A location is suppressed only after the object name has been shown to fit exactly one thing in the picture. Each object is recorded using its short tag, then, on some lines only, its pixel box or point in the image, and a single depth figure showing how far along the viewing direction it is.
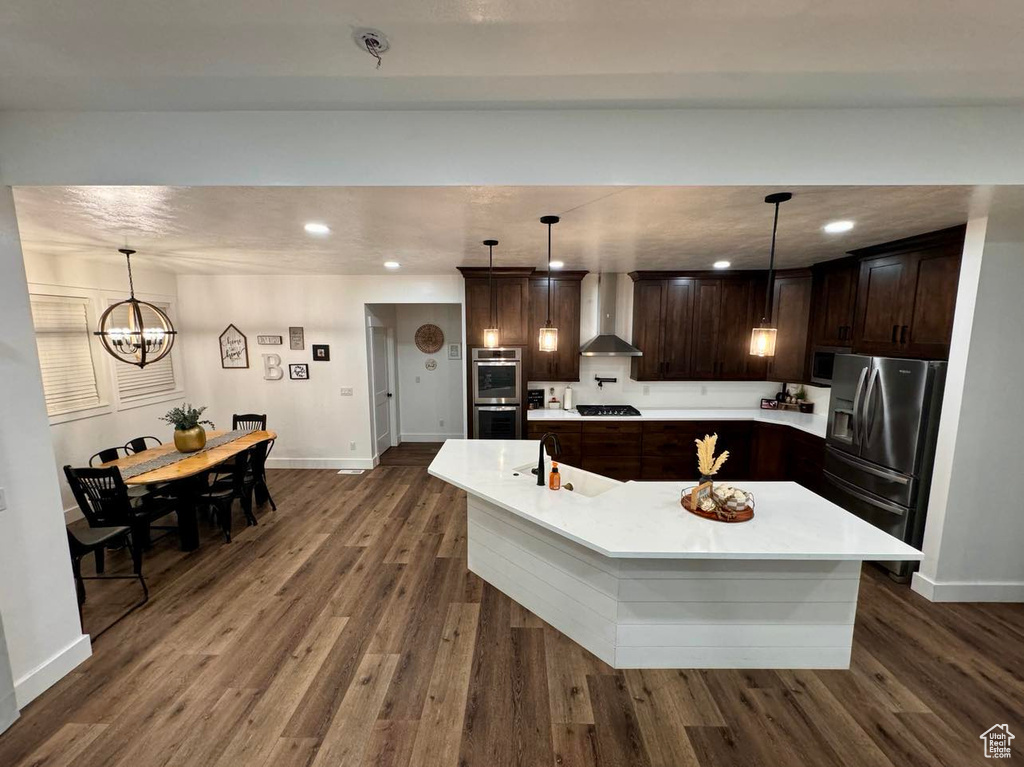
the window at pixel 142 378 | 4.53
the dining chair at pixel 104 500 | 2.92
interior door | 5.91
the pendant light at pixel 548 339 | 3.07
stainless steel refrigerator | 2.88
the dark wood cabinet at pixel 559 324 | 4.98
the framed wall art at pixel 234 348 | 5.49
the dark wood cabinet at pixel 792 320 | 4.49
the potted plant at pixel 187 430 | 3.84
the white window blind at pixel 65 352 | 3.81
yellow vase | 3.84
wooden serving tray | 2.19
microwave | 4.17
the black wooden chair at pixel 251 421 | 4.95
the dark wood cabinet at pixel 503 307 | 4.89
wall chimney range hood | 4.93
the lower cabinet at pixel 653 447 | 4.83
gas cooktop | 5.06
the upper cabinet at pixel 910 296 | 2.82
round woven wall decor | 6.80
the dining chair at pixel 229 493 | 3.70
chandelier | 3.77
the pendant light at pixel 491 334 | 3.36
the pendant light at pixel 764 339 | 2.41
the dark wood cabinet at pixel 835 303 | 3.82
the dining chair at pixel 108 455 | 3.67
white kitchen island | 2.02
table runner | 3.29
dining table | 3.23
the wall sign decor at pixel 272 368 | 5.55
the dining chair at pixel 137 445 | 4.09
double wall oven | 4.93
